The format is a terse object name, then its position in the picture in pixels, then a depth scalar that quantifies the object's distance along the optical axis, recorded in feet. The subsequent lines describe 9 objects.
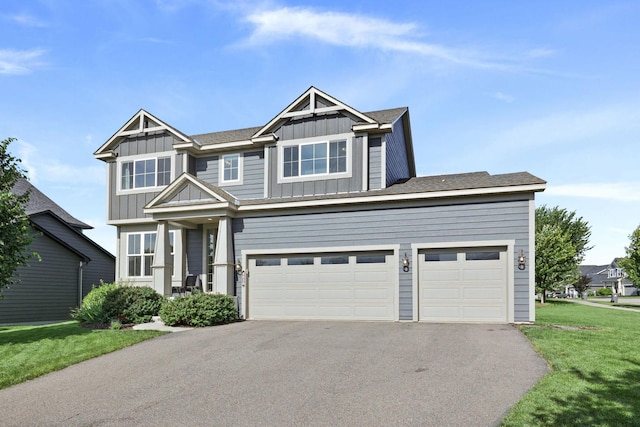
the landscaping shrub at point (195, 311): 44.24
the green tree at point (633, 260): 107.86
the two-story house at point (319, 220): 44.29
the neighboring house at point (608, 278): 250.16
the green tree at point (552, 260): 95.71
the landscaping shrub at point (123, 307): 47.32
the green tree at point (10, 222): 40.50
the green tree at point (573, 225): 142.10
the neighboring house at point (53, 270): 66.28
